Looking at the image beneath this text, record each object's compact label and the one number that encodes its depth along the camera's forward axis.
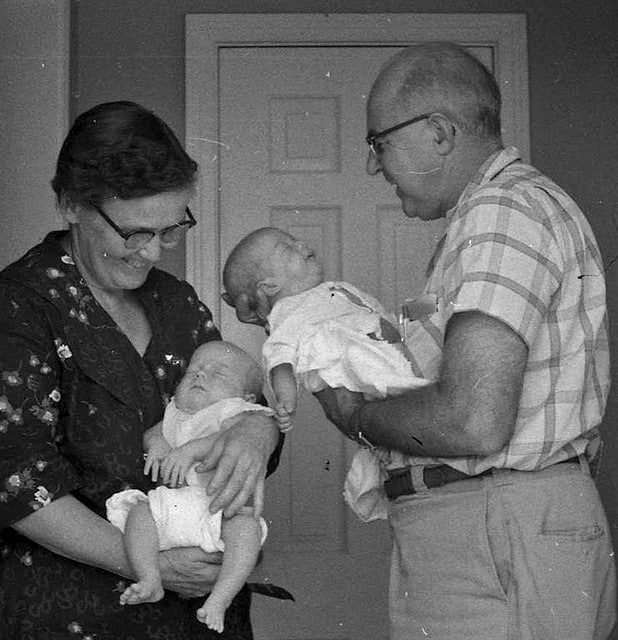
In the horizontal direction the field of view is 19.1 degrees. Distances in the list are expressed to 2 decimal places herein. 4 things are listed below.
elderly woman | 2.43
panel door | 4.04
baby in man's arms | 2.54
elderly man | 2.35
